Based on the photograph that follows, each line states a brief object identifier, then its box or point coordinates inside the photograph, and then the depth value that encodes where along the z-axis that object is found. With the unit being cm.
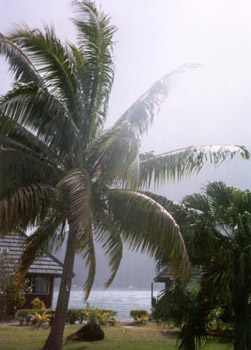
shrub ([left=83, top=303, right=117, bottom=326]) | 1630
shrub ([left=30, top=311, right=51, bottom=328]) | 1691
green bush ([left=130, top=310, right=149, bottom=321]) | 2130
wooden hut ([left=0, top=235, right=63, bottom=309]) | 2056
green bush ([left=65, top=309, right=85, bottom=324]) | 1883
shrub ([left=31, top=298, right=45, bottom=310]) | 1922
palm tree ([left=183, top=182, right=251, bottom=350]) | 897
